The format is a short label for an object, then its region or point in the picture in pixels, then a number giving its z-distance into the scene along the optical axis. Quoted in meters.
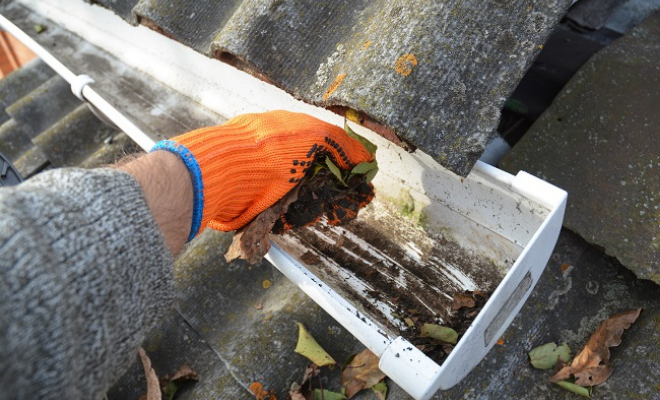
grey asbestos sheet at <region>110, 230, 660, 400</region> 0.40
